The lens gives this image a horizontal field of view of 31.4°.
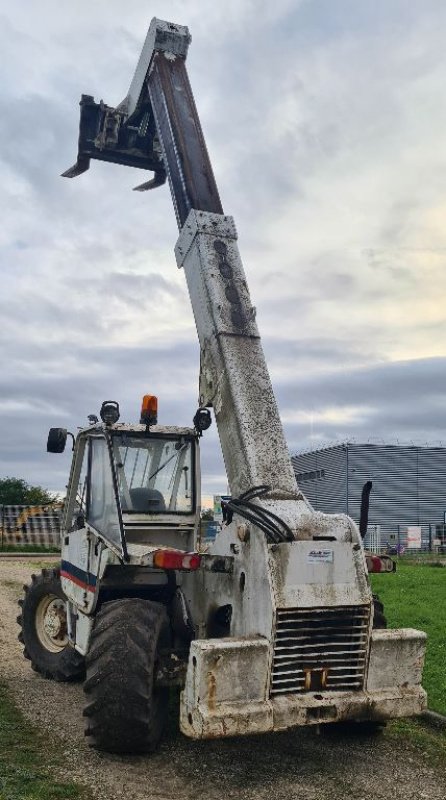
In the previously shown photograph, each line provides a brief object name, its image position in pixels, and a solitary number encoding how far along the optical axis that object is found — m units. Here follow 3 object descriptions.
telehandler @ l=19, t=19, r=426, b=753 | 5.32
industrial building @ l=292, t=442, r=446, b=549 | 43.59
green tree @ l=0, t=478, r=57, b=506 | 54.34
